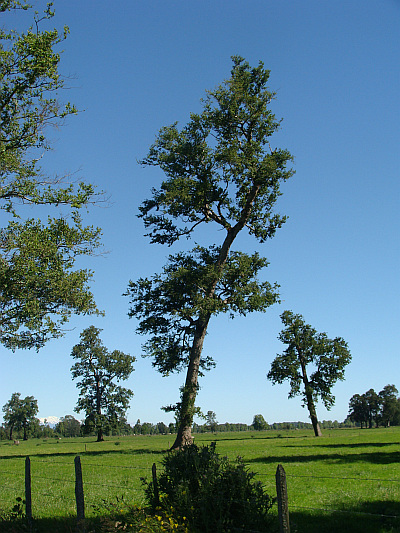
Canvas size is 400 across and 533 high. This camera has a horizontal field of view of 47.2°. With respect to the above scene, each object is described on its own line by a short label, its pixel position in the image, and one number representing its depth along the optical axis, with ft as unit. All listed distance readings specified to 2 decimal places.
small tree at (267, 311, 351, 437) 197.77
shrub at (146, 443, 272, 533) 26.43
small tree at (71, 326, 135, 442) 241.76
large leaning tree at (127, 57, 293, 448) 93.81
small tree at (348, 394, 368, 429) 513.04
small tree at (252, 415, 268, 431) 592.19
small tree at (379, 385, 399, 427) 488.39
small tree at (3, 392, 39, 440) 486.38
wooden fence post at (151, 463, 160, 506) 30.37
